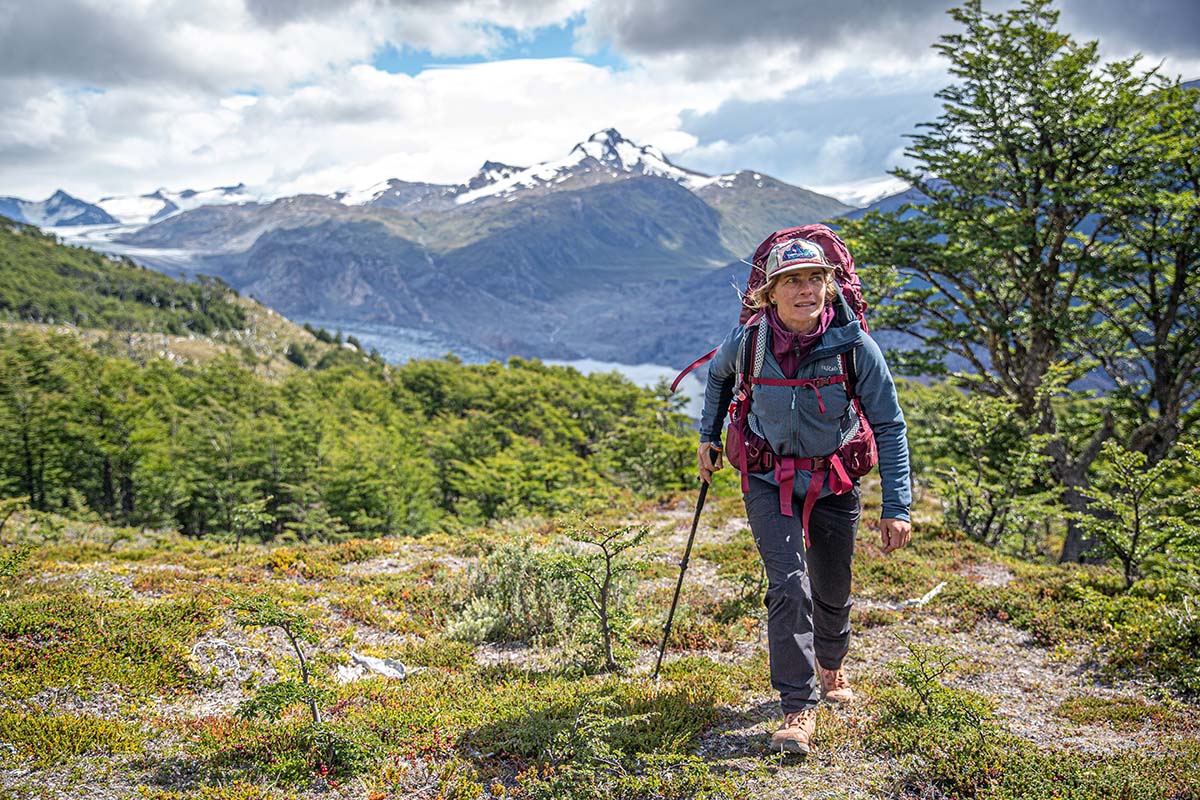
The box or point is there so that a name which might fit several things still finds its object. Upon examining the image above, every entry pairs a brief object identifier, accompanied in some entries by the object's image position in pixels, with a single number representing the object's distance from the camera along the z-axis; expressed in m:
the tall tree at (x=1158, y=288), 13.13
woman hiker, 4.01
